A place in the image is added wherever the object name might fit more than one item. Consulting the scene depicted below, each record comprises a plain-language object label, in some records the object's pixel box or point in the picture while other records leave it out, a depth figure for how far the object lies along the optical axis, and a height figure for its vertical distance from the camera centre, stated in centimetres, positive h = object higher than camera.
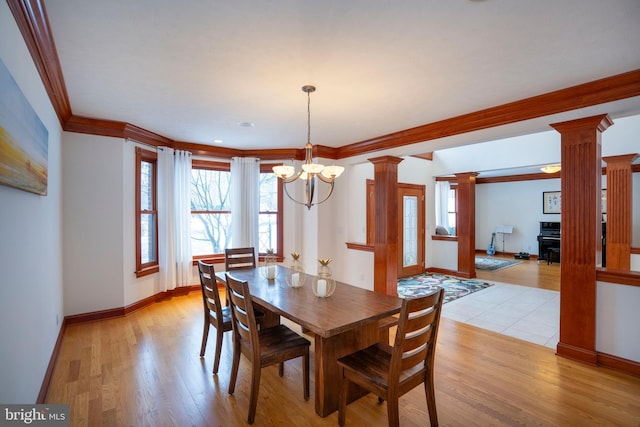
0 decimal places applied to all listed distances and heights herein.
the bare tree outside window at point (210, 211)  522 +2
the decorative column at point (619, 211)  444 +0
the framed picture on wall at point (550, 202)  880 +28
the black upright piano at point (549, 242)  816 -83
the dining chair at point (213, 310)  259 -90
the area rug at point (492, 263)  761 -139
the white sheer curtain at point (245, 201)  526 +19
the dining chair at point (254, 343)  205 -98
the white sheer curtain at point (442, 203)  791 +23
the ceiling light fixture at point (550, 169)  654 +93
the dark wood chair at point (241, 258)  373 -59
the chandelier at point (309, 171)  273 +38
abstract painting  135 +38
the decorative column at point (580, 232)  279 -19
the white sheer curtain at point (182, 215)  474 -5
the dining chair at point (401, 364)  173 -98
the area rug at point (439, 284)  529 -141
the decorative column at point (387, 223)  464 -17
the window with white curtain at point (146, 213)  424 -1
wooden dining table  196 -70
